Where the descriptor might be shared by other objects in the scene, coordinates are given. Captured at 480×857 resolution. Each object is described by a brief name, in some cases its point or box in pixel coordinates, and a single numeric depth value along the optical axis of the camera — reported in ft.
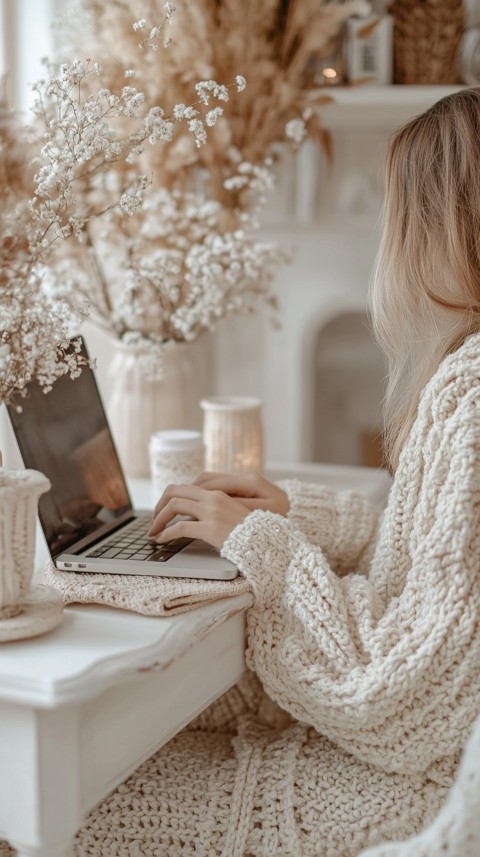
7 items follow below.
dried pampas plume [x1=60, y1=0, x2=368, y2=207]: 5.13
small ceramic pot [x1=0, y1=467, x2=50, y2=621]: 2.75
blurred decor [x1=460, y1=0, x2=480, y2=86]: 6.27
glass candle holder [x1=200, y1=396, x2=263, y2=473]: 5.29
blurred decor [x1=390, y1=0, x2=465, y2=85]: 6.21
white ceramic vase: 5.63
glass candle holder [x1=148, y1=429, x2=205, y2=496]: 4.75
